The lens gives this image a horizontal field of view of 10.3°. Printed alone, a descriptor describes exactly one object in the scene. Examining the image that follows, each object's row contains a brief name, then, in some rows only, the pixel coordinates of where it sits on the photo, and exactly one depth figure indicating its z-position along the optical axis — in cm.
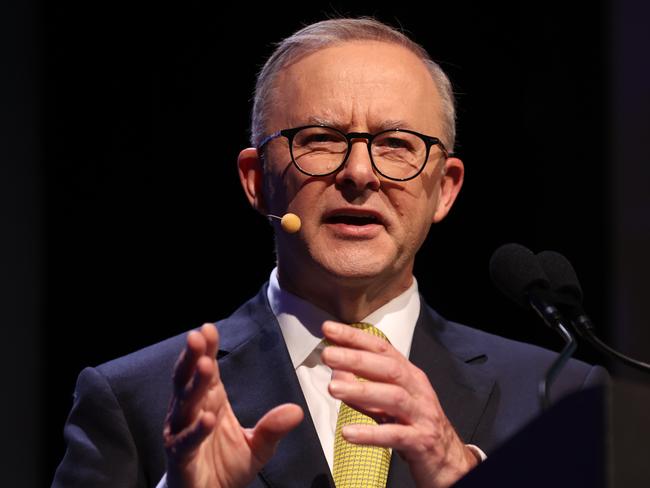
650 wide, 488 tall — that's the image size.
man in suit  271
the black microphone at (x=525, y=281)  257
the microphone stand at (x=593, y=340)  253
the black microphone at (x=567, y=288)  257
